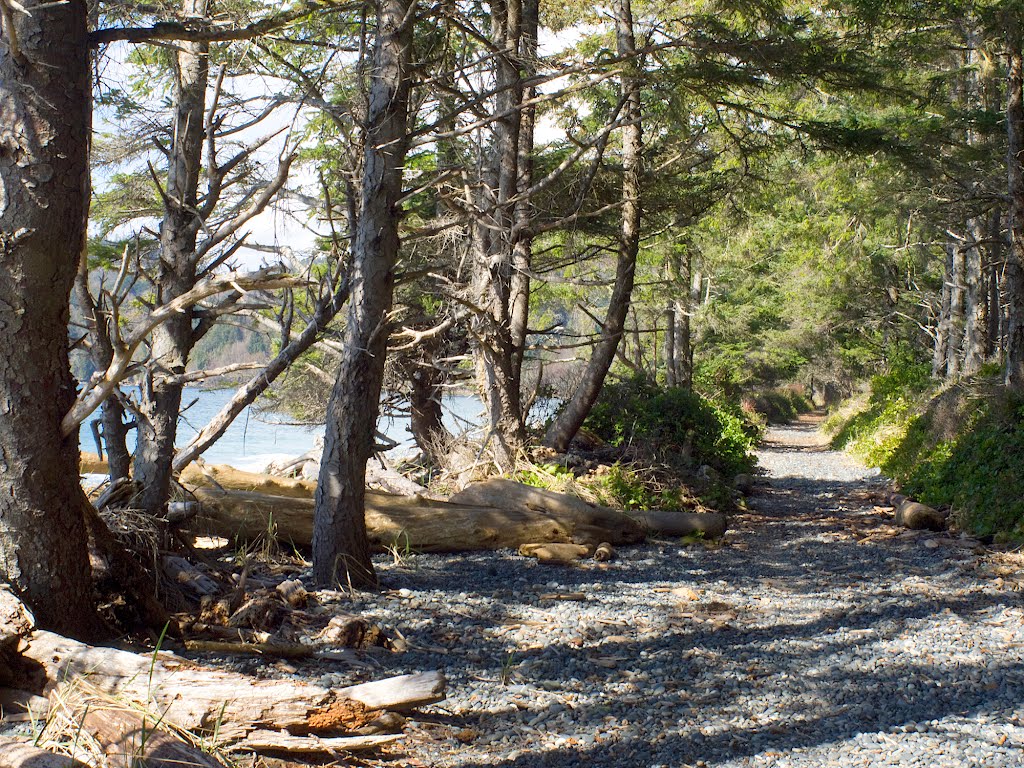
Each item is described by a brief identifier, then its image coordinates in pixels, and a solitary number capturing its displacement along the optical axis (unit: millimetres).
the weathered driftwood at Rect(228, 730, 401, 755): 3178
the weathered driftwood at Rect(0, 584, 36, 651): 3372
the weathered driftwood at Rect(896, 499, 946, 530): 9383
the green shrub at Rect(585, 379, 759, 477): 12570
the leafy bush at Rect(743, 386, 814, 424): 34884
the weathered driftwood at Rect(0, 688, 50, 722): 3219
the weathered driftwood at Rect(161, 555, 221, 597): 5299
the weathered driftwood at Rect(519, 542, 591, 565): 7879
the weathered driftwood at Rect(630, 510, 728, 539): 9297
